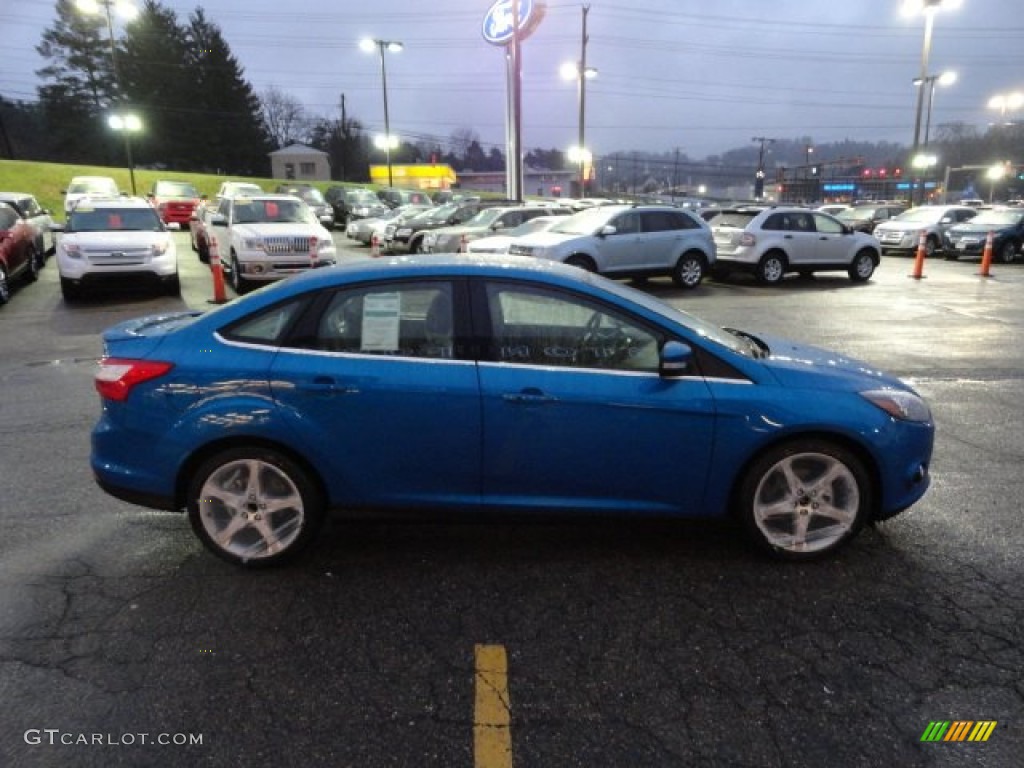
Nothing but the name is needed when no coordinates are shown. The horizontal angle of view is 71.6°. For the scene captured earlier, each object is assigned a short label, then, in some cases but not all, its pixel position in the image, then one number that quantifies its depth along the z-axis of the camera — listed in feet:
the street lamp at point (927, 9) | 99.49
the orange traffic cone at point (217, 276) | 38.19
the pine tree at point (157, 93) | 212.64
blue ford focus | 10.88
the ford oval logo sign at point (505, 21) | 100.15
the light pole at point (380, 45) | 124.88
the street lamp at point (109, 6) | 96.58
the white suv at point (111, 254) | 37.83
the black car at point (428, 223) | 65.36
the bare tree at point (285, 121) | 346.74
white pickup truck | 40.40
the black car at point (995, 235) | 68.39
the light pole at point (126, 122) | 121.70
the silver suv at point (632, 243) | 43.27
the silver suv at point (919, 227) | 75.56
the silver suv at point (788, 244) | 50.03
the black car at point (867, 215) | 95.76
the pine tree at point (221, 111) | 222.07
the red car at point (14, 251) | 39.14
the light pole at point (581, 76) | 126.52
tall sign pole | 90.79
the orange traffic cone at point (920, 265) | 54.34
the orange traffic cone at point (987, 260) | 56.08
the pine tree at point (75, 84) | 213.46
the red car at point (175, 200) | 96.32
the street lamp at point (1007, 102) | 144.36
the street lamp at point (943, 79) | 122.98
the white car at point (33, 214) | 48.76
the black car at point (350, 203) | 101.09
